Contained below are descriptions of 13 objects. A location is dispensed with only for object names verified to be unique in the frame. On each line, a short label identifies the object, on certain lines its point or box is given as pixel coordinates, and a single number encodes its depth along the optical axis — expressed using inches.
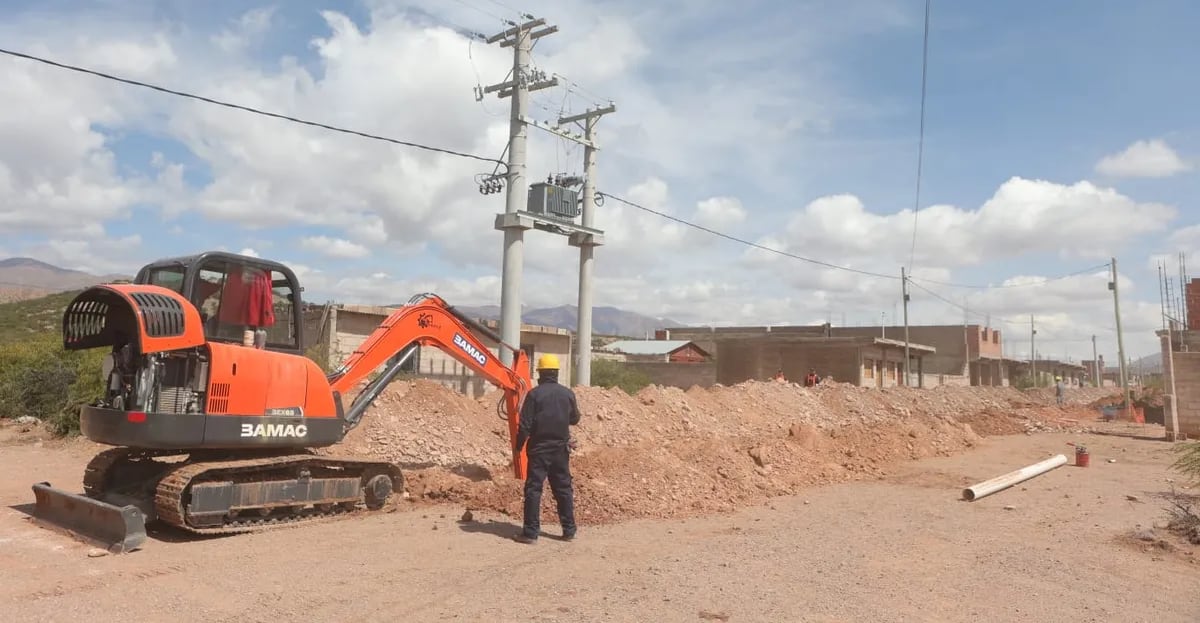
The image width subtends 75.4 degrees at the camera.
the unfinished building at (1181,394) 899.4
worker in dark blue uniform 295.7
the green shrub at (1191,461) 355.6
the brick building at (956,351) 2203.5
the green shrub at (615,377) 1294.3
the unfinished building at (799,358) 1469.0
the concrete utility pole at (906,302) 1364.7
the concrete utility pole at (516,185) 874.8
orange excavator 275.3
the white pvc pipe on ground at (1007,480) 432.1
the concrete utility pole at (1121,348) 1246.1
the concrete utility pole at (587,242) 1007.0
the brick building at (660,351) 1731.1
